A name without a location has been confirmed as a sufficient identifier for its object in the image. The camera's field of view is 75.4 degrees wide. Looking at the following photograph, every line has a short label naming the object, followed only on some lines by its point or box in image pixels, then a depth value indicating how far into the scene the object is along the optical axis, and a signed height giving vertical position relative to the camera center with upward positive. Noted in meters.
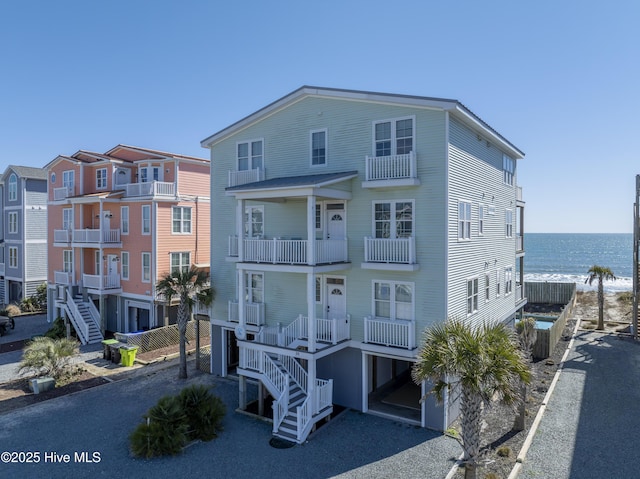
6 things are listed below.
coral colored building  25.55 +0.32
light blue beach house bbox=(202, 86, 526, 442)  13.70 -0.15
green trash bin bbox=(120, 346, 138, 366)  20.42 -5.80
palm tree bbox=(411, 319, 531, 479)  8.57 -2.76
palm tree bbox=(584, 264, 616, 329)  27.19 -2.89
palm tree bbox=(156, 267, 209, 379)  18.05 -2.44
